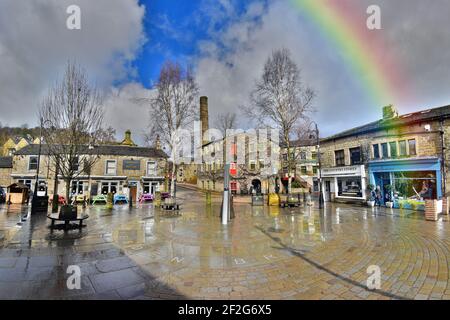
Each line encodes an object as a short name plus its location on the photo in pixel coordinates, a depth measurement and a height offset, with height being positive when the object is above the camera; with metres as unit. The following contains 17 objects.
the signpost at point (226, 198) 10.34 -1.19
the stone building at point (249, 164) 35.34 +1.76
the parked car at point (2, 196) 21.93 -2.08
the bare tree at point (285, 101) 19.73 +6.75
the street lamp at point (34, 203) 13.69 -1.73
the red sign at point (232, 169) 11.12 +0.29
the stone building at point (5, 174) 27.22 +0.32
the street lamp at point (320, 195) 15.92 -1.64
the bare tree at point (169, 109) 20.61 +6.42
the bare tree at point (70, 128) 10.07 +2.35
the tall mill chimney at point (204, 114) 50.31 +14.32
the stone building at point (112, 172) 25.78 +0.52
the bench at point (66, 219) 9.02 -1.83
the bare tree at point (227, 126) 36.25 +8.36
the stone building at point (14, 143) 43.06 +6.85
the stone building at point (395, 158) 14.30 +1.20
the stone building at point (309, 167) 40.31 +1.34
